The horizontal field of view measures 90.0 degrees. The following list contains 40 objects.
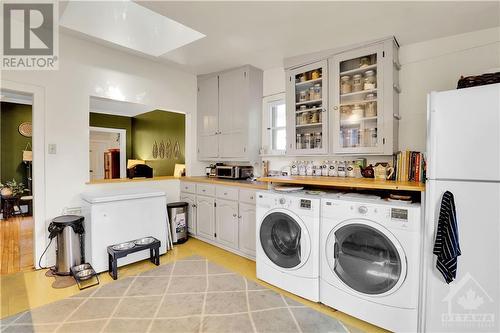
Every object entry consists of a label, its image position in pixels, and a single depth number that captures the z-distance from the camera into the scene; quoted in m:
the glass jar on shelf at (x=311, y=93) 2.94
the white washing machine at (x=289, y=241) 2.14
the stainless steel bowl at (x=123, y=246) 2.64
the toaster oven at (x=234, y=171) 3.58
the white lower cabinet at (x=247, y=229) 2.94
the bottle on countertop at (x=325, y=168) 2.94
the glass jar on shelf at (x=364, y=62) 2.59
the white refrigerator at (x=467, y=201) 1.51
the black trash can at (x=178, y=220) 3.52
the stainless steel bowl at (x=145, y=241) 2.83
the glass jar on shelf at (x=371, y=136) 2.54
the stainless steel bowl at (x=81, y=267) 2.52
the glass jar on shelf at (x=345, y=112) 2.70
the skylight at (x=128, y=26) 2.31
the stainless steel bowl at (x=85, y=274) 2.44
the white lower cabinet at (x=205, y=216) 3.42
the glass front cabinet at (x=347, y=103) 2.45
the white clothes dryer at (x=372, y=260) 1.72
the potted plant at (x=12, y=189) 4.80
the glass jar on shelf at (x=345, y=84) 2.68
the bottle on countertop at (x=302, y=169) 3.11
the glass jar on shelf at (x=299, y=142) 3.07
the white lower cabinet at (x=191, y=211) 3.70
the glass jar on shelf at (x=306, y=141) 3.02
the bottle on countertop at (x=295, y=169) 3.17
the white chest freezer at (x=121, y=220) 2.61
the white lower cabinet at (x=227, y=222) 3.13
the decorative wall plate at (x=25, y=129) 5.26
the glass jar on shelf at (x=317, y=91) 2.89
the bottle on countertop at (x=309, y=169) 3.06
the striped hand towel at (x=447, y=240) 1.56
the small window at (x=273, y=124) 3.53
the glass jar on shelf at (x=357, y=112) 2.63
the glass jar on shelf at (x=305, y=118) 3.00
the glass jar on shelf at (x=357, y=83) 2.63
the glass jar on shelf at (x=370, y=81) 2.54
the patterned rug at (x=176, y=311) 1.82
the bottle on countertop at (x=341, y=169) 2.79
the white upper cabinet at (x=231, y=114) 3.45
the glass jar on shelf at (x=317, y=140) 2.91
